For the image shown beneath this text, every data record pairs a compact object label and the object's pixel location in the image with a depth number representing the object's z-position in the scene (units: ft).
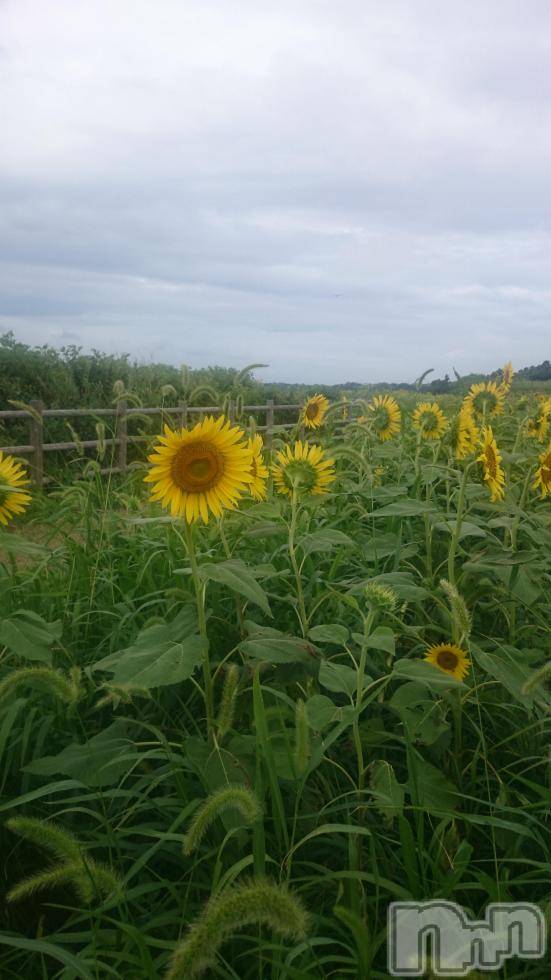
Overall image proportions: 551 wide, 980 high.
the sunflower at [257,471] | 9.13
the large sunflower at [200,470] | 6.88
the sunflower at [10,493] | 9.07
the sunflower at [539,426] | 14.58
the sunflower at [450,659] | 6.97
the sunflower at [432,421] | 14.26
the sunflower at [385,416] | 16.61
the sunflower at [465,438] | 11.17
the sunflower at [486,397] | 17.36
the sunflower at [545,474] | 10.65
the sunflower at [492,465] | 9.21
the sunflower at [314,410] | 15.25
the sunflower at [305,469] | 8.64
